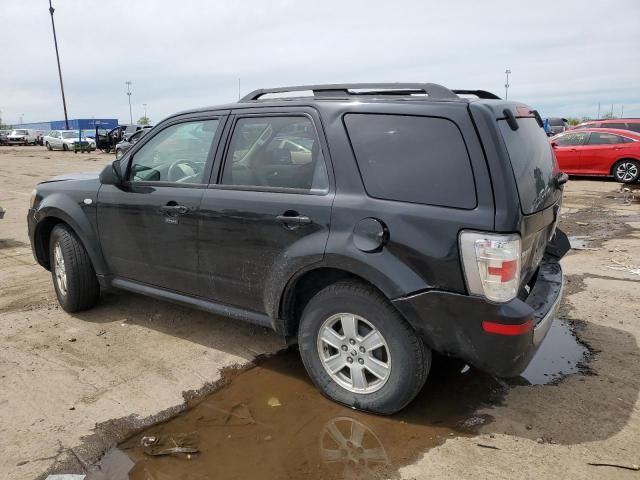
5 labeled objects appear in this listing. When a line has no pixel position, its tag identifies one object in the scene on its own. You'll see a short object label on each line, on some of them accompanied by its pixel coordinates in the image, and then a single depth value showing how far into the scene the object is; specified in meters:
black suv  2.66
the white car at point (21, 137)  46.91
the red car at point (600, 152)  14.84
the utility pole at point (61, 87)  44.34
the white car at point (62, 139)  36.62
